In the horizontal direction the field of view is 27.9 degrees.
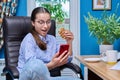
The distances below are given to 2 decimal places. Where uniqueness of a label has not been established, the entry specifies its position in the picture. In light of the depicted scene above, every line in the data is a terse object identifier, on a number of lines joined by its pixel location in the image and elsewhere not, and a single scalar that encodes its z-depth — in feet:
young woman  5.86
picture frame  10.72
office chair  6.75
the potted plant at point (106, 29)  7.09
